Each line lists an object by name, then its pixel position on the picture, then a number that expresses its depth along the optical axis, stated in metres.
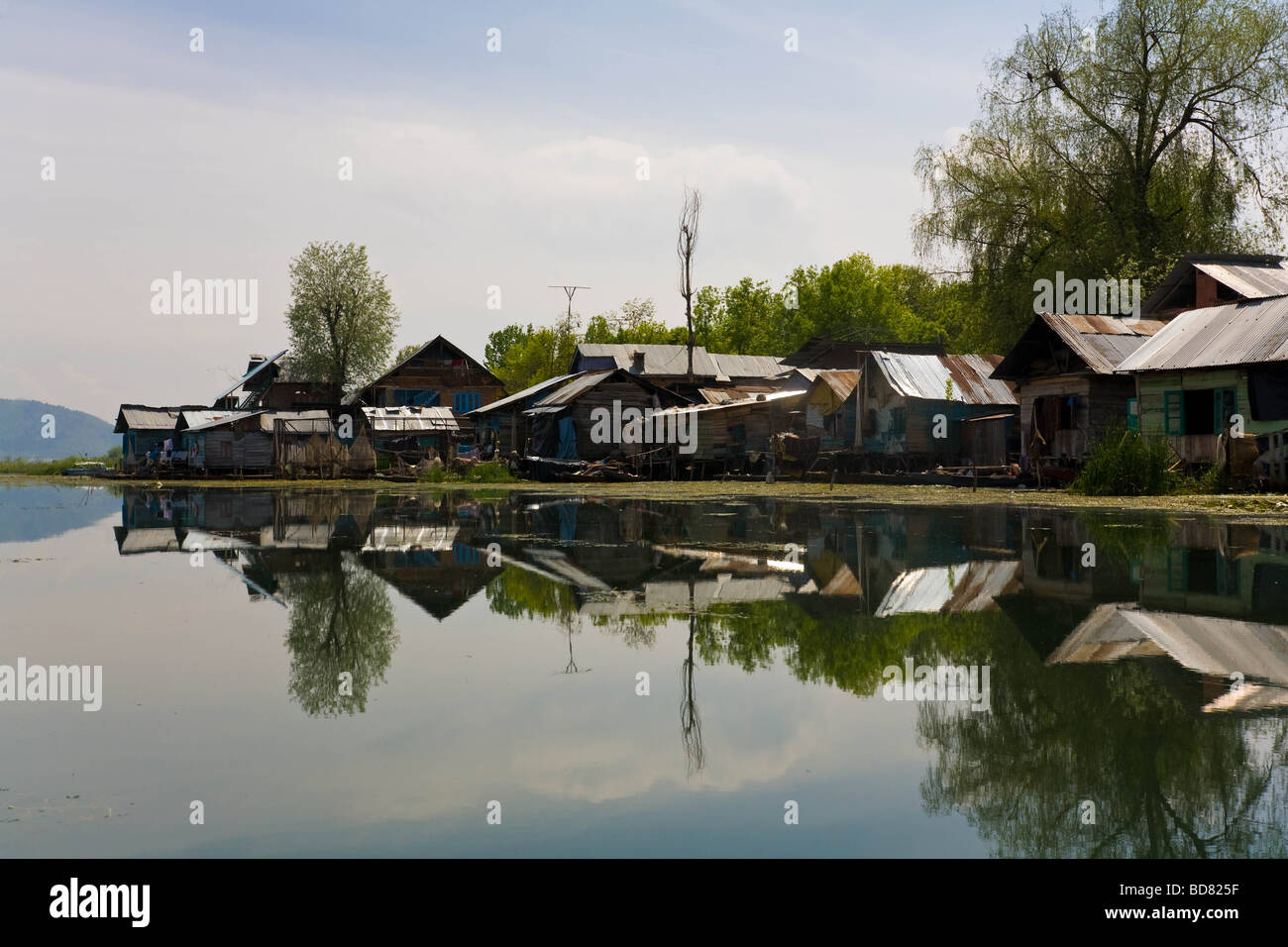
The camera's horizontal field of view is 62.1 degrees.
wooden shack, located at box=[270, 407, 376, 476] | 53.91
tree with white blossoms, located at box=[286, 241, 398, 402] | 76.56
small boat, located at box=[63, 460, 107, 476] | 71.79
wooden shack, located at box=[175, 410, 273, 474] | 61.25
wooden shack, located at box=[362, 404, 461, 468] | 57.47
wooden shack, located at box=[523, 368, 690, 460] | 49.25
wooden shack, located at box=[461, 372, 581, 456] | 59.53
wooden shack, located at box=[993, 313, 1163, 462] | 32.81
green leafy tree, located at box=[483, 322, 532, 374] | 136.88
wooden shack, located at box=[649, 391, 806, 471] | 48.19
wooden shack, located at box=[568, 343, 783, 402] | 73.00
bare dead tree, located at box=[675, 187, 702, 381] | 51.12
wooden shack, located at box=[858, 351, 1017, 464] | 40.31
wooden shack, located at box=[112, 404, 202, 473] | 71.92
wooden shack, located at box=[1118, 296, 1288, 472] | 26.19
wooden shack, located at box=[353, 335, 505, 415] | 71.50
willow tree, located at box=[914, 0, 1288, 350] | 38.59
